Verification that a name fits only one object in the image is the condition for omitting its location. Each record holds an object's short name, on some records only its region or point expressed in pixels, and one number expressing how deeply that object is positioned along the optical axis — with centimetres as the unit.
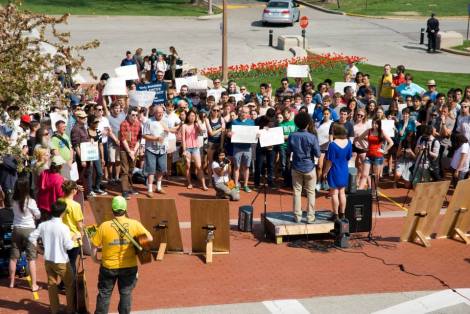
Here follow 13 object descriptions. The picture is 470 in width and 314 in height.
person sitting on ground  1719
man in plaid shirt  1716
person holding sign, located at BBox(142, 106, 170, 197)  1722
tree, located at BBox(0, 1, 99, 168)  1158
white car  4534
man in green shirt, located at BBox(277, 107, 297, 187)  1805
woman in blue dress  1443
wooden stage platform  1441
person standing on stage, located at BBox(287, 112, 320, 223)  1422
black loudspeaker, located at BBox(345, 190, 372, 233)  1441
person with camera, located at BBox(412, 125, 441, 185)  1703
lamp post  2712
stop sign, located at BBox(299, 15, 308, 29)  3638
